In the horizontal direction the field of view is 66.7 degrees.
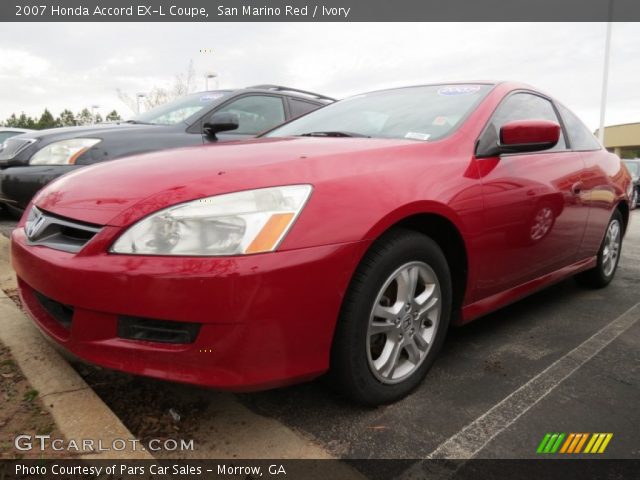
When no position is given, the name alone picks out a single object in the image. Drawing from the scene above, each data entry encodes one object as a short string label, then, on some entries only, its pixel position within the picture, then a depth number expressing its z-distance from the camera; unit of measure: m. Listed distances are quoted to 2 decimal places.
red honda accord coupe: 1.47
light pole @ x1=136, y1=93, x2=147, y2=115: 22.24
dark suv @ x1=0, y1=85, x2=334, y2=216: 3.64
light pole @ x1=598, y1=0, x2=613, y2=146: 19.70
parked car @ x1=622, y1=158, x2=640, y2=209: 12.19
